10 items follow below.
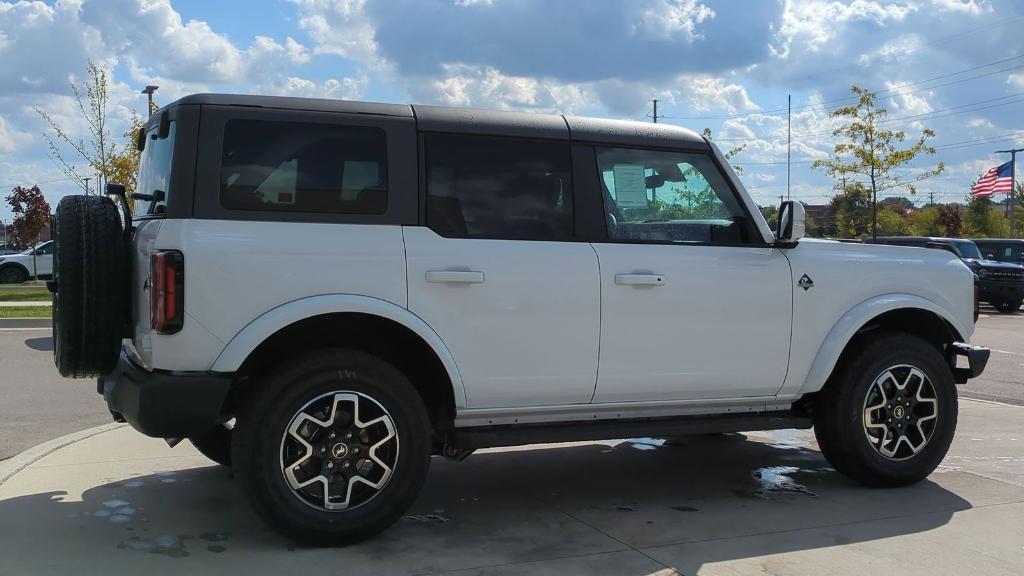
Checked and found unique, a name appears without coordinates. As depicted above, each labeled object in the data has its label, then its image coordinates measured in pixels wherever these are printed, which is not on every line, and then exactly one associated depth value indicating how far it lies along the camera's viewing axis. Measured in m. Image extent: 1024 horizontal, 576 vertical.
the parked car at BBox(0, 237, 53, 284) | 31.69
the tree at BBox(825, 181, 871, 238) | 30.73
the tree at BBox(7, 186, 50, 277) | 47.41
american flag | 34.00
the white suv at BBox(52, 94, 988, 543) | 4.14
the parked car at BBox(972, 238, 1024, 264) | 25.33
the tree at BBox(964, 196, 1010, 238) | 55.47
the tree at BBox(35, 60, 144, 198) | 22.64
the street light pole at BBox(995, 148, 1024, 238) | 41.42
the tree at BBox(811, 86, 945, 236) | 29.62
